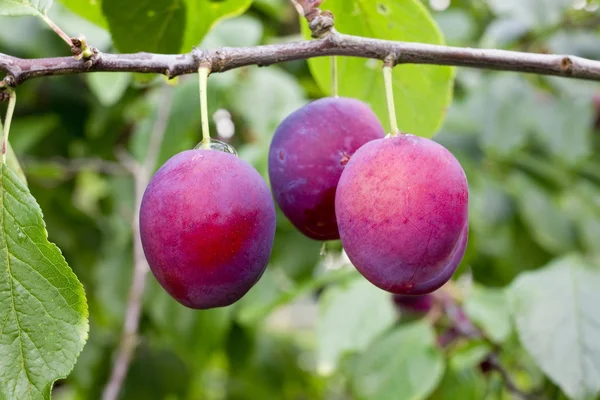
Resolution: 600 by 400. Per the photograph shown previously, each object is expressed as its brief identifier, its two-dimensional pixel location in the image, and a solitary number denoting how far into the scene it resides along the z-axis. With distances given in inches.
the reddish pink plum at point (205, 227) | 21.4
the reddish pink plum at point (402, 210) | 21.2
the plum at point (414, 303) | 39.3
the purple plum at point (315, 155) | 23.1
